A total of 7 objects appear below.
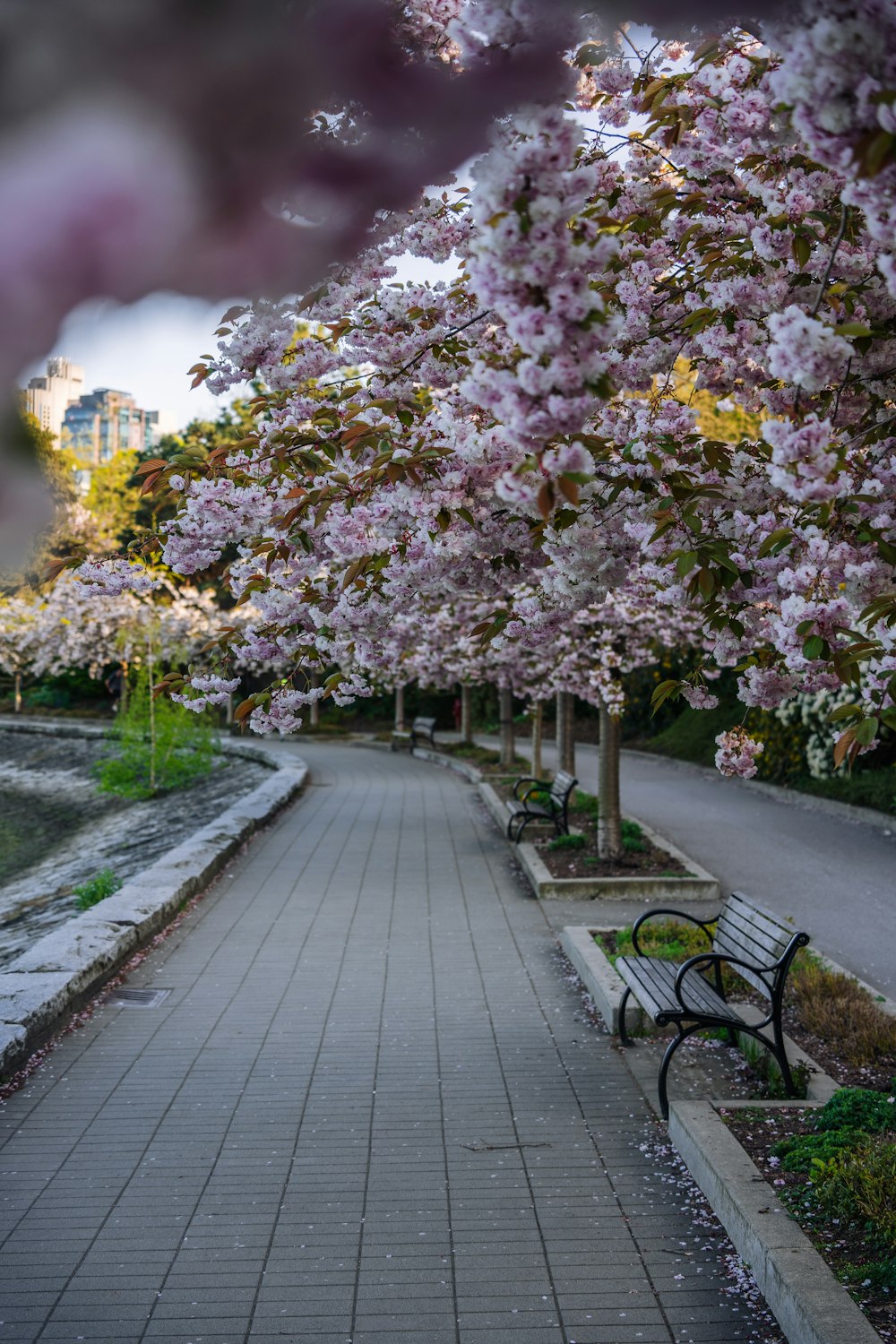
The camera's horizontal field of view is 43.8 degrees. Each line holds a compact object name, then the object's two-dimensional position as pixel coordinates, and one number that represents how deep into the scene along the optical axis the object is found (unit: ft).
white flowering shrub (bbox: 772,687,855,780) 52.18
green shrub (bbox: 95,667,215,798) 62.95
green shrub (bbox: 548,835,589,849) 37.88
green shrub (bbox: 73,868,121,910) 34.35
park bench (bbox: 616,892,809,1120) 16.99
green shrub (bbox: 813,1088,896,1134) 14.56
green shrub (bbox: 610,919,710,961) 24.25
